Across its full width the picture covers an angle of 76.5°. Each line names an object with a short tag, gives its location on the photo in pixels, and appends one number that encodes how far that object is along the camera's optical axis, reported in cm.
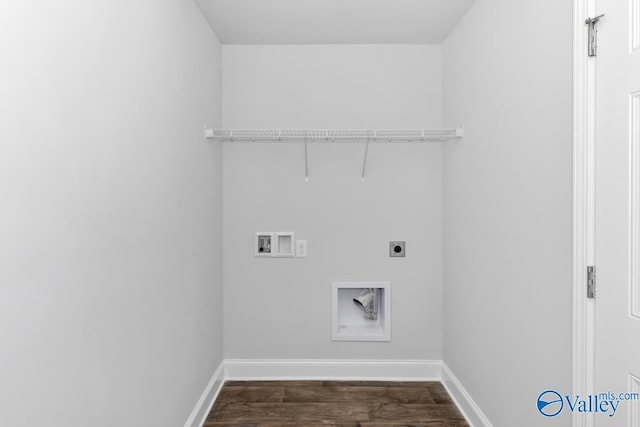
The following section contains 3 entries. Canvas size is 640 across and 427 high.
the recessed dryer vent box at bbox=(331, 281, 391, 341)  300
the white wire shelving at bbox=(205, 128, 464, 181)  268
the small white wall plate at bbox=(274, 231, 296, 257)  299
